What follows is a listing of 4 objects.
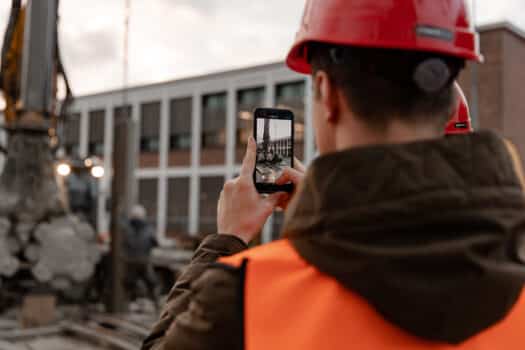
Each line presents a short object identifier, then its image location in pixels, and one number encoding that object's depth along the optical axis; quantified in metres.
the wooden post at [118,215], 10.33
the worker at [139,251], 11.38
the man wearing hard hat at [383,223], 0.92
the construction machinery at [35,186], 9.54
